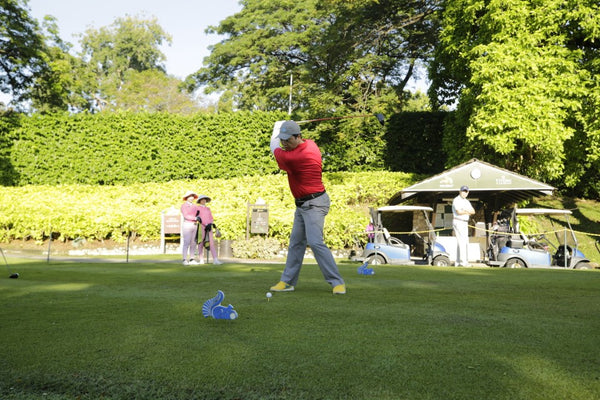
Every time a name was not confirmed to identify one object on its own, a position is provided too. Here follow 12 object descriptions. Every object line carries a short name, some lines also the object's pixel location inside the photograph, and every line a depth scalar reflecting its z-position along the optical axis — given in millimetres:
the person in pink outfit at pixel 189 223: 14227
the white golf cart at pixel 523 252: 14117
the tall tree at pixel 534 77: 16234
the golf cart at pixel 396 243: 14641
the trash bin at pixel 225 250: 17625
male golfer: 6457
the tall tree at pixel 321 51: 24422
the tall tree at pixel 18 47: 26945
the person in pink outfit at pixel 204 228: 14305
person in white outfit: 13391
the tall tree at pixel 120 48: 60406
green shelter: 15695
